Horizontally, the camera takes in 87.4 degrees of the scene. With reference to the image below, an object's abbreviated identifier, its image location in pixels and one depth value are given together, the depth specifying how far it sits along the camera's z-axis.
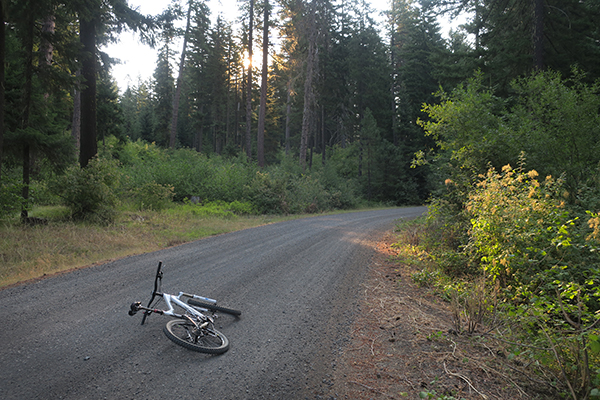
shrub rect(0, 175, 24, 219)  8.74
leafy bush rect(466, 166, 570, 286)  4.64
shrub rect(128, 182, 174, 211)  14.05
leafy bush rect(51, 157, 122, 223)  10.23
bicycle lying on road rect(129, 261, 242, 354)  3.46
